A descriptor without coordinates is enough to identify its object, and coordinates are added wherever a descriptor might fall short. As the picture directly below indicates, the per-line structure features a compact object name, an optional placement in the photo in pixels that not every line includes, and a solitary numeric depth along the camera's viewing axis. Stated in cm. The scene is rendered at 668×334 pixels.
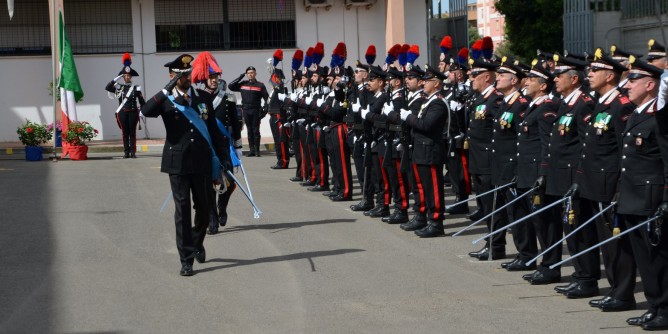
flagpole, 2289
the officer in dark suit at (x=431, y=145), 1177
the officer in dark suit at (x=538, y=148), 939
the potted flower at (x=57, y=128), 2338
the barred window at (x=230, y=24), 2856
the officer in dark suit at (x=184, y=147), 1018
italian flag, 2309
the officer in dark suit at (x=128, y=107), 2286
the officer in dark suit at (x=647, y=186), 764
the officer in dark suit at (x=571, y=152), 876
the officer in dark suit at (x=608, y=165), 823
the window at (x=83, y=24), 2806
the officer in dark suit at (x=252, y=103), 2242
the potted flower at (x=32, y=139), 2280
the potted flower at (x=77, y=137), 2273
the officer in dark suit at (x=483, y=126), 1105
